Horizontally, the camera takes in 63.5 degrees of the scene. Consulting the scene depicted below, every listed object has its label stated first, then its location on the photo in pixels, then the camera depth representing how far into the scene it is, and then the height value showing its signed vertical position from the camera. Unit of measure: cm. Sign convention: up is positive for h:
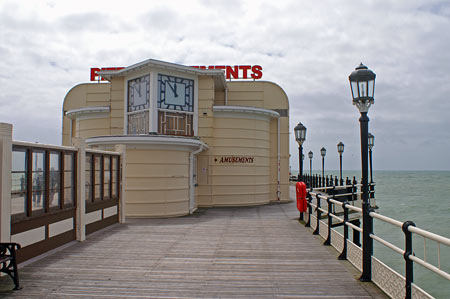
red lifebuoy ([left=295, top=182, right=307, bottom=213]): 1083 -95
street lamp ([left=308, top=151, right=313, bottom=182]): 3514 +79
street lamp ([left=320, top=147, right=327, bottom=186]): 2670 +89
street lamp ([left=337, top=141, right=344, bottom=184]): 2311 +108
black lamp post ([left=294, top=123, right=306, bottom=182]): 1231 +103
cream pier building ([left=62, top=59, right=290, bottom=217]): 1216 +140
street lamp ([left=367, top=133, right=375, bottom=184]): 1788 +118
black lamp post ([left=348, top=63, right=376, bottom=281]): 529 +56
